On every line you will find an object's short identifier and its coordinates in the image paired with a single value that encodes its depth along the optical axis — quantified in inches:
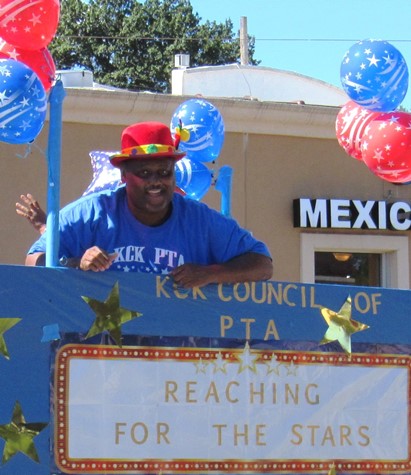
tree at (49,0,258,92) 1999.6
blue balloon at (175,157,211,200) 345.7
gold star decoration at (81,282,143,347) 217.8
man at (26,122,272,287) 236.7
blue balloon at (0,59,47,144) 282.6
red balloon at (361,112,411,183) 349.6
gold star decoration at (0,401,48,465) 207.5
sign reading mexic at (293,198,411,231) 650.9
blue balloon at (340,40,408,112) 351.5
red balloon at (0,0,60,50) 291.1
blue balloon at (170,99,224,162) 352.4
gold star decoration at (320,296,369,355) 239.3
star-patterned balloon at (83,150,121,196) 311.0
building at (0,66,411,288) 619.1
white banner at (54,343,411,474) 214.9
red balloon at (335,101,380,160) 367.0
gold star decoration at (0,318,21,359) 210.0
